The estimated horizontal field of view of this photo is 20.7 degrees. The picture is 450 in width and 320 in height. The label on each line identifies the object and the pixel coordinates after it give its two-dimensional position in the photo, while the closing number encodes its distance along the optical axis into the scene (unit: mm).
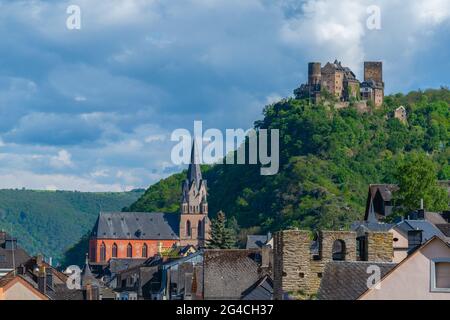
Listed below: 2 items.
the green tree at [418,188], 88644
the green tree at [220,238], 118950
